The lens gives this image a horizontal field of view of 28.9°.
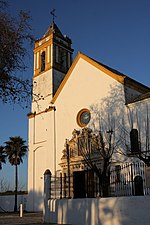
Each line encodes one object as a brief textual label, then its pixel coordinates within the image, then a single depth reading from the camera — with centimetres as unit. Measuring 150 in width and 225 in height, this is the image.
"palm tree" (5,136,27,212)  3422
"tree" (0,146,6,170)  3528
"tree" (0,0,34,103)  924
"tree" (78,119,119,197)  1980
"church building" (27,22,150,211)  2144
